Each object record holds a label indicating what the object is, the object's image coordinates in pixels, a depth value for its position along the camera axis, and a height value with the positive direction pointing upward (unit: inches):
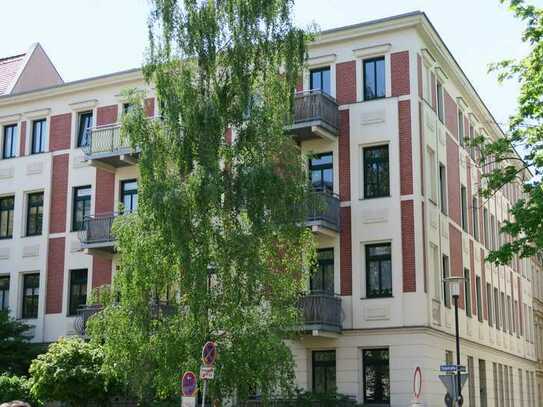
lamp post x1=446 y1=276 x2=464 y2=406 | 885.2 +89.0
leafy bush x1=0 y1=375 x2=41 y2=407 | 1069.1 -22.7
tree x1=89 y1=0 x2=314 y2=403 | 778.8 +140.5
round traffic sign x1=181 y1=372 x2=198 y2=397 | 645.9 -9.9
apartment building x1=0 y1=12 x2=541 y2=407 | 1056.8 +222.4
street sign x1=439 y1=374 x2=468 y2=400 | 812.0 -9.1
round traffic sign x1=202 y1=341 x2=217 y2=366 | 654.5 +12.9
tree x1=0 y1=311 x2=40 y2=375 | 1202.0 +30.7
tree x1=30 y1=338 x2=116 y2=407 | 989.8 -4.9
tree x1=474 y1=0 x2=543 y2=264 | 831.7 +226.7
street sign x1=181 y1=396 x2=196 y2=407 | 641.0 -21.4
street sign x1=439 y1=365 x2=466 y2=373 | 812.3 +4.6
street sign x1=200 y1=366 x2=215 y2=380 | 650.2 -0.4
